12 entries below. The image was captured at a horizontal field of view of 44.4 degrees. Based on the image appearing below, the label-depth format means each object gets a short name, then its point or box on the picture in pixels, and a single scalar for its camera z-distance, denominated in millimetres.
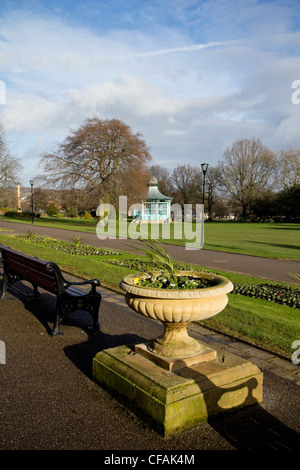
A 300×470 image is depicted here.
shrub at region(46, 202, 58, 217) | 70994
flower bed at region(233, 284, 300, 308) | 7759
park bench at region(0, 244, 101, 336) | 5332
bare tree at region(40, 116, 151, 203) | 39000
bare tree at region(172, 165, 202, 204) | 78188
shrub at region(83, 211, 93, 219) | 62719
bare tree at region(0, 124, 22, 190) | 41500
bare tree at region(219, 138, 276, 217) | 67750
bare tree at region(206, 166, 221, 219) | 73106
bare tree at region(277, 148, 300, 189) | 65875
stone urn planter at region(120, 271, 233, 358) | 3367
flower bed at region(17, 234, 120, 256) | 15352
